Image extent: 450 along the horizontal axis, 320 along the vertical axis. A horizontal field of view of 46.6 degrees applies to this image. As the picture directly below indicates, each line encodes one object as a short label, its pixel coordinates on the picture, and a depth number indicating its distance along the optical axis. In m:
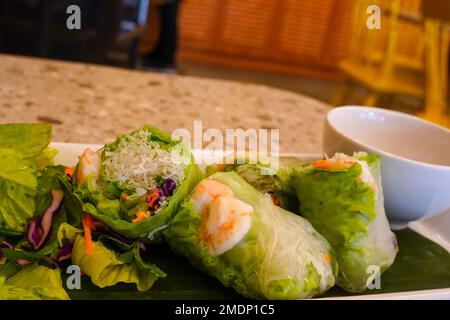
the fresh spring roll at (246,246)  0.61
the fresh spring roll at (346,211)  0.67
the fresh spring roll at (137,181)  0.63
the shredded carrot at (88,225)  0.63
